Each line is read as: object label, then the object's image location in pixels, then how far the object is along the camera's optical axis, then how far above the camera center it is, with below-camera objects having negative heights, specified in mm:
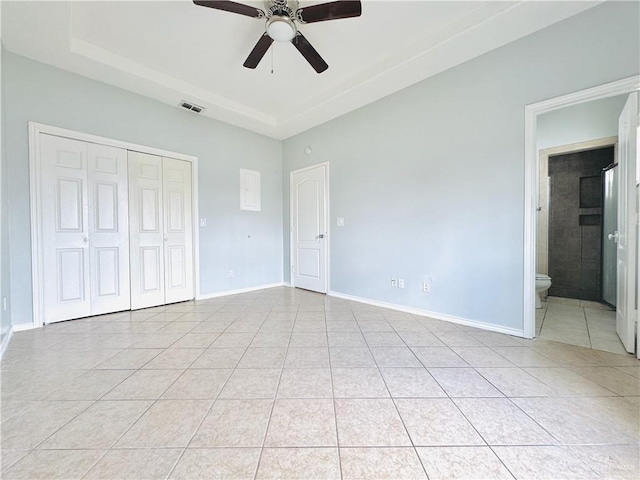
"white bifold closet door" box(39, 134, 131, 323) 2797 +106
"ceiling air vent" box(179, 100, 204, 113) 3580 +1842
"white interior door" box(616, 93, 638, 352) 2035 +76
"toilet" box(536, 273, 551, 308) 3156 -592
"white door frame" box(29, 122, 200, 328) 2676 +289
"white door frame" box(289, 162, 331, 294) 4219 +202
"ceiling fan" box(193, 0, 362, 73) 1970 +1763
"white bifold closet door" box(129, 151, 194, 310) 3396 +96
